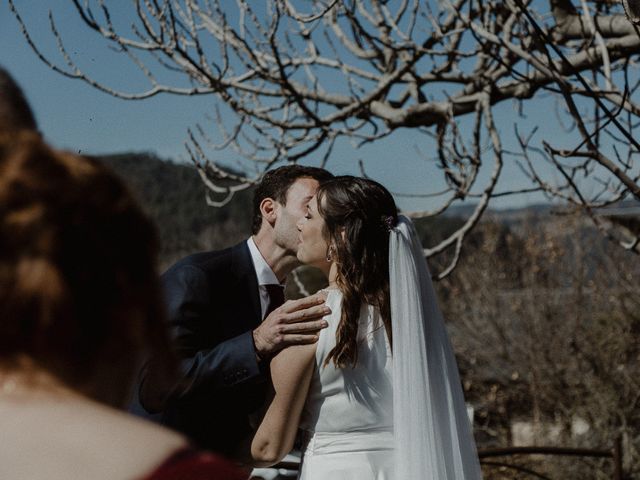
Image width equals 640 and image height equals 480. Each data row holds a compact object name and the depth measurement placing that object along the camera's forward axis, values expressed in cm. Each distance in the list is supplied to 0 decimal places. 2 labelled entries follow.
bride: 294
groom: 307
